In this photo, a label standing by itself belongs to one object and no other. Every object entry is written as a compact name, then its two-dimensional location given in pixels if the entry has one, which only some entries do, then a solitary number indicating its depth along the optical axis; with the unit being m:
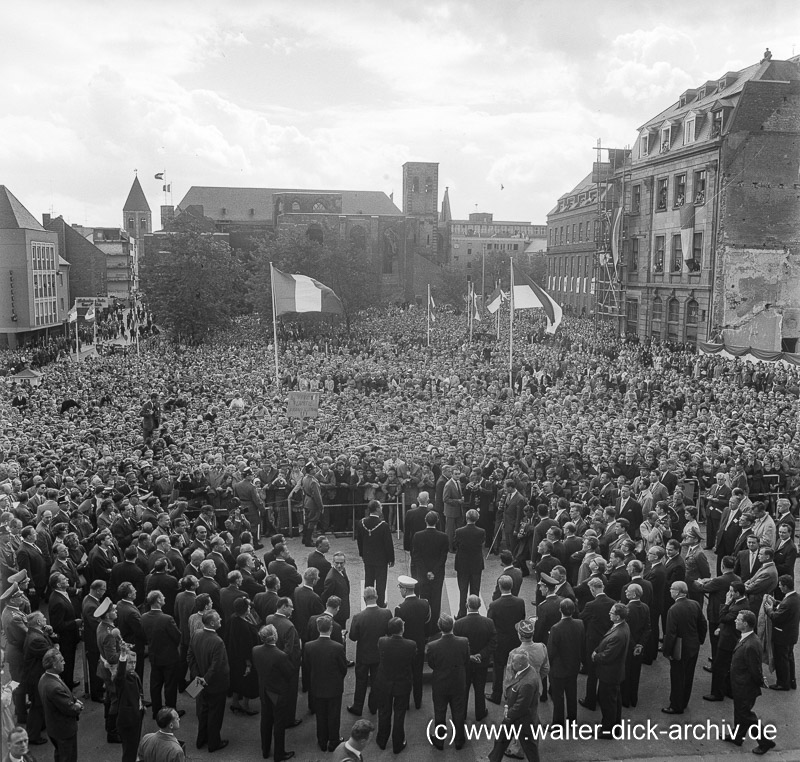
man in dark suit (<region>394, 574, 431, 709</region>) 8.40
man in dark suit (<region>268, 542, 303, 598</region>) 9.33
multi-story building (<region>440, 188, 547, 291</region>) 115.81
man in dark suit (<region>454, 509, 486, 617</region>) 10.50
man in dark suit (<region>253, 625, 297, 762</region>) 7.37
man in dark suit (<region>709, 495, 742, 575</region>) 11.98
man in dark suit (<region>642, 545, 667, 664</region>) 9.49
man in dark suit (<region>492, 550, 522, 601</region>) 8.81
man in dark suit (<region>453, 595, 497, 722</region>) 8.06
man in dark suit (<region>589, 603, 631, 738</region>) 7.81
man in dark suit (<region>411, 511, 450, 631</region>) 10.30
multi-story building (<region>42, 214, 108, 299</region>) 78.94
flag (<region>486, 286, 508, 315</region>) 32.84
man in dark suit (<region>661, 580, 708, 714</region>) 8.27
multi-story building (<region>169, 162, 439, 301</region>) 97.12
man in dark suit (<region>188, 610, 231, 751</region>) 7.57
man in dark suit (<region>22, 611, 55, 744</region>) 7.39
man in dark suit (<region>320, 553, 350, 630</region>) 9.15
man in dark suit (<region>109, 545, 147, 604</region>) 9.40
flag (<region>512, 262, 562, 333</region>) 24.48
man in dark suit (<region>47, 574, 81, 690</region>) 8.41
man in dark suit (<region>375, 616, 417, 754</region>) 7.57
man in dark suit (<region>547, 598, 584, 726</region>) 7.85
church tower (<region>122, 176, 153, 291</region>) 135.38
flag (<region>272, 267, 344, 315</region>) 23.75
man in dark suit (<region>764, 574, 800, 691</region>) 8.62
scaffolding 48.28
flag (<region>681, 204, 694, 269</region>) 41.38
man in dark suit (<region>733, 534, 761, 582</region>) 10.00
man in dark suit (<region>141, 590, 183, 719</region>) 7.96
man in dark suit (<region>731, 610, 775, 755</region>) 7.58
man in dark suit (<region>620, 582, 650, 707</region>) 8.34
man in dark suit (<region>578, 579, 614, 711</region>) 8.26
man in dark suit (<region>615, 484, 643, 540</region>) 12.63
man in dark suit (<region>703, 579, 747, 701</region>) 8.30
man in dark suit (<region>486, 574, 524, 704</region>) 8.34
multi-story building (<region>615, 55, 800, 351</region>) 38.38
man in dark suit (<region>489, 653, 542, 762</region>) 7.00
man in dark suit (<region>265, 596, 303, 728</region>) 7.79
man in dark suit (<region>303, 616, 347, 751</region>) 7.50
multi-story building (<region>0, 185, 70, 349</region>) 57.06
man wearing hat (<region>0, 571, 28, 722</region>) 7.37
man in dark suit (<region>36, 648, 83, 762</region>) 6.70
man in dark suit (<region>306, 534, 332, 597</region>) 9.59
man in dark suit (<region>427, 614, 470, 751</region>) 7.54
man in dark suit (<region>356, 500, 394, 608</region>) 10.84
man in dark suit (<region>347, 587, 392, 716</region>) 8.13
